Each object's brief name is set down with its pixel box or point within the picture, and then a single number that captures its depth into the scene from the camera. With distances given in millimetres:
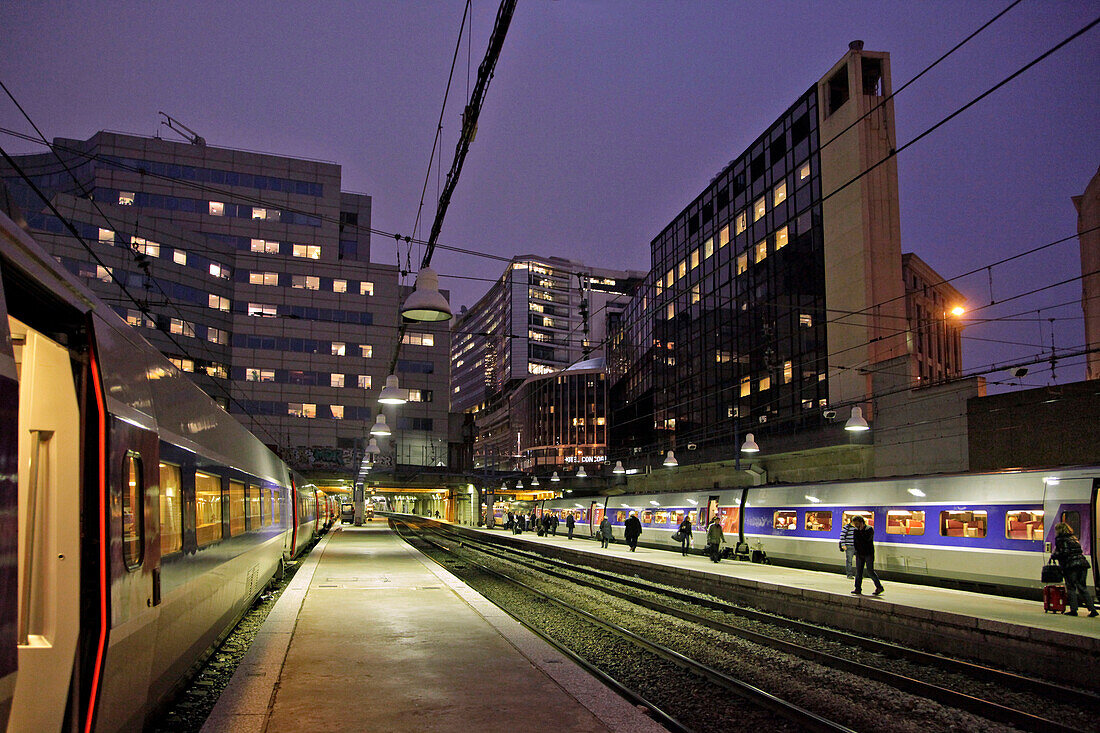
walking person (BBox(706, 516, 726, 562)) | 28047
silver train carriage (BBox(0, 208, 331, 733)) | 4266
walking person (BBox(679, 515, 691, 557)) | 30766
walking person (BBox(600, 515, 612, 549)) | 36831
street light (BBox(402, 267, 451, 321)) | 12016
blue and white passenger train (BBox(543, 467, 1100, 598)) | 16578
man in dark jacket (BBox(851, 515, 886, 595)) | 16609
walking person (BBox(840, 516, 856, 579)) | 18875
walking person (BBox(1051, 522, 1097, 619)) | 14195
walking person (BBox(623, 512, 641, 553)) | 34062
